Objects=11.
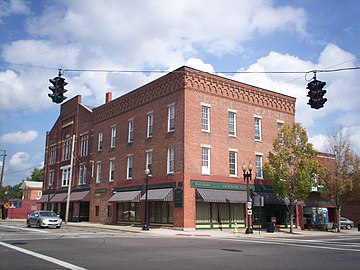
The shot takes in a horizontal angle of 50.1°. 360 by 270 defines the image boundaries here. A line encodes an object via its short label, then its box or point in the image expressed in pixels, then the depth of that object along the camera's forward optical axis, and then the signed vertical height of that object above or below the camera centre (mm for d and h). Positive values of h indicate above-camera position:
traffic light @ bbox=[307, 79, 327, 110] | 15898 +4822
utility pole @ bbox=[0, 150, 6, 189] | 57675 +6244
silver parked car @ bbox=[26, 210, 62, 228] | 29969 -770
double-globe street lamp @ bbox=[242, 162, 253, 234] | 26953 +391
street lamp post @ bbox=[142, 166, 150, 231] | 28720 -1105
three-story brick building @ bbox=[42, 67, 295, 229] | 30078 +5267
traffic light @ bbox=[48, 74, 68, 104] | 16375 +5112
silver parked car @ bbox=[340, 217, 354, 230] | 42250 -1150
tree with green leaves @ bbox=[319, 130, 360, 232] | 33281 +3100
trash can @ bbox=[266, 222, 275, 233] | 29988 -1112
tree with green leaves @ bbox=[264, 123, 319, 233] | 30142 +3681
